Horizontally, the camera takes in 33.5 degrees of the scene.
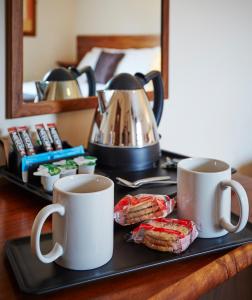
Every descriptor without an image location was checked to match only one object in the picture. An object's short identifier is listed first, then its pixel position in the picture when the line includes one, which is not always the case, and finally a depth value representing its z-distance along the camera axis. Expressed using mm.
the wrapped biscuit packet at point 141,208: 685
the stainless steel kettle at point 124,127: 974
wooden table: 530
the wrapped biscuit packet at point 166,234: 606
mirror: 927
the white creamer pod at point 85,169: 895
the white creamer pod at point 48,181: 821
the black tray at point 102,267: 531
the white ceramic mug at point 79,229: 539
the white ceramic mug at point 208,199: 636
